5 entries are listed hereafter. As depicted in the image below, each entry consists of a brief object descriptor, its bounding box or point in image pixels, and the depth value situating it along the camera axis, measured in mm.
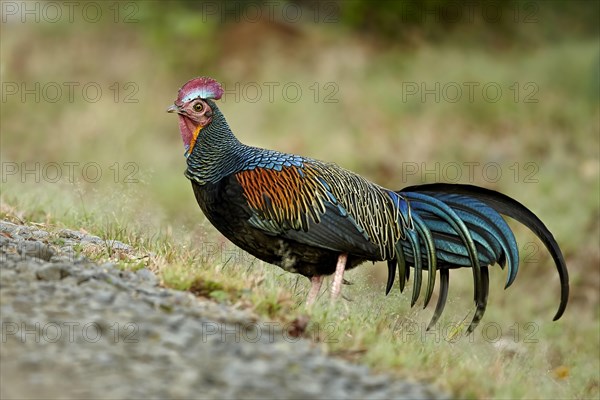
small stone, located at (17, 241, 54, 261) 13812
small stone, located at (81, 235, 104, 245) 16136
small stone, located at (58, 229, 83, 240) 16234
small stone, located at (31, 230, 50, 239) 15523
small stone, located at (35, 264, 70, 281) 12680
